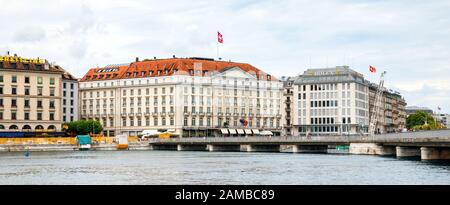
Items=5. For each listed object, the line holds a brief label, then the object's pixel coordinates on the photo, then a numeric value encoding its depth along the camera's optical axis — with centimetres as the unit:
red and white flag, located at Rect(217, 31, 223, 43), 17035
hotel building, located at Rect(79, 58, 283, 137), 19712
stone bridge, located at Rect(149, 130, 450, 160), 10175
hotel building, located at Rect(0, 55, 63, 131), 17075
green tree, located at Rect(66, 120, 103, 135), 18200
